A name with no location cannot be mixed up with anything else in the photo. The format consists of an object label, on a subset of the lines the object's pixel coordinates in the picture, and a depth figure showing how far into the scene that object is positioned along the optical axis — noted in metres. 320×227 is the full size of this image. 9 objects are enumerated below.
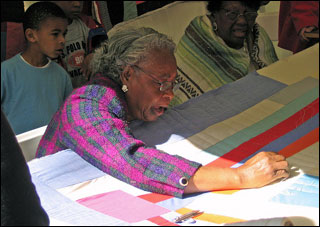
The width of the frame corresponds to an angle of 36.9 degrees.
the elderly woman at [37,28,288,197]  1.89
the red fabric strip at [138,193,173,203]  1.89
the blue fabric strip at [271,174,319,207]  1.80
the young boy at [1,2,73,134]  2.54
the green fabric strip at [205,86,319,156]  2.37
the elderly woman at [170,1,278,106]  3.50
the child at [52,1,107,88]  2.89
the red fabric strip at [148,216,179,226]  1.67
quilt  1.76
